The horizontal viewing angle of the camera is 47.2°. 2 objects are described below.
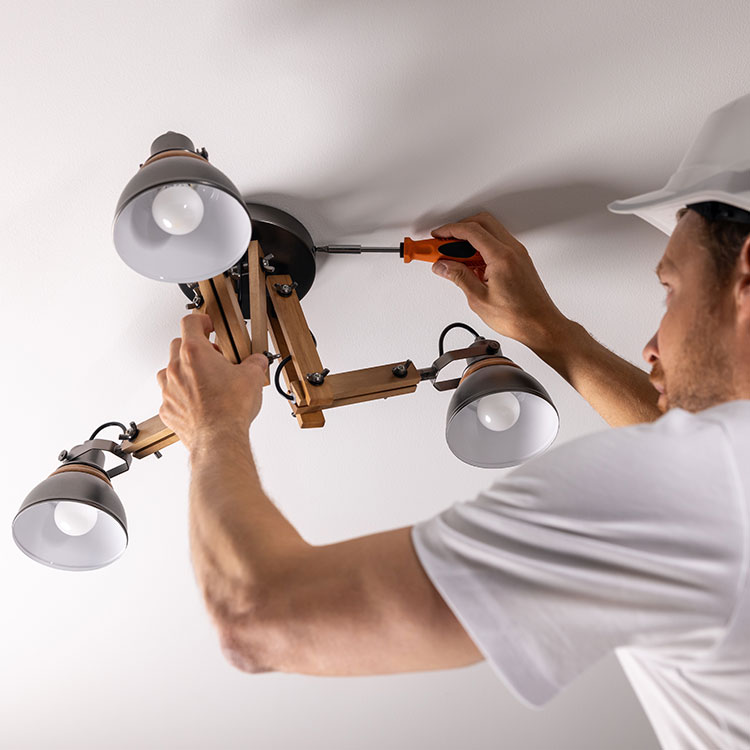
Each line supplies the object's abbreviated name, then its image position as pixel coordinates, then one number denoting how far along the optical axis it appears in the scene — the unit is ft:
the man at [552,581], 2.46
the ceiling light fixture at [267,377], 3.77
